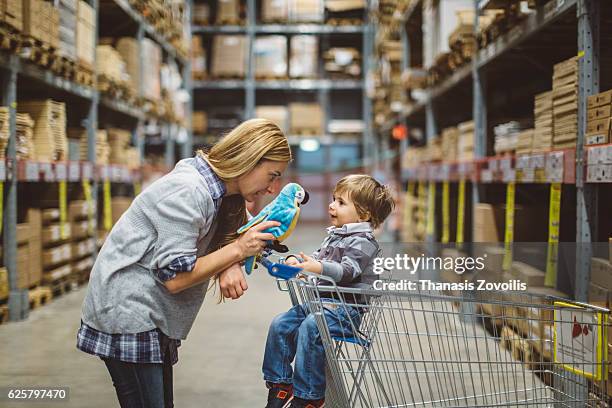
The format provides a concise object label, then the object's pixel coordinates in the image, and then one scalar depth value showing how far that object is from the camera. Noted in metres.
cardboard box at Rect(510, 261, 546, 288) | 3.84
